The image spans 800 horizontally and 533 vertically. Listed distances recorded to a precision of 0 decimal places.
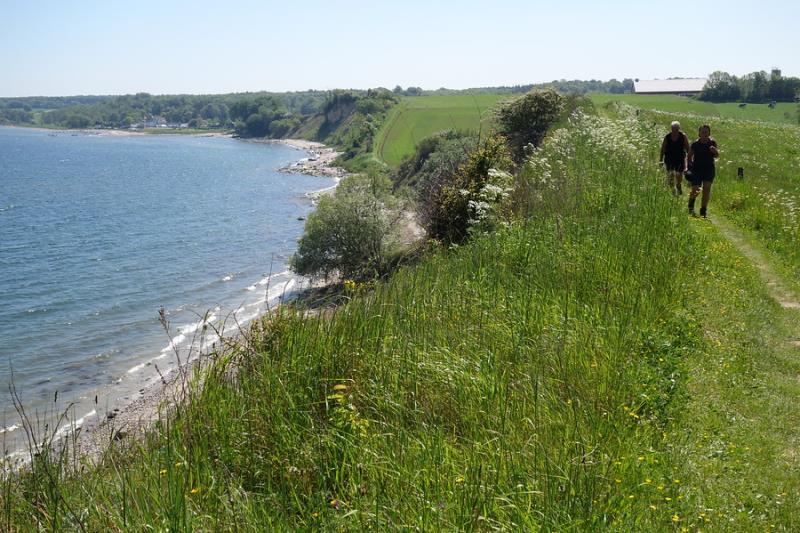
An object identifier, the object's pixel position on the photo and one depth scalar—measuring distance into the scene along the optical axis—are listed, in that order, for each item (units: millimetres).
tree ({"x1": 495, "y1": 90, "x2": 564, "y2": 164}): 32406
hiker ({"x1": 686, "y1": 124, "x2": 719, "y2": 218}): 15094
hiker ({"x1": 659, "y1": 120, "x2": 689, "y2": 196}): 15625
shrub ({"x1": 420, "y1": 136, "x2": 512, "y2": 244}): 20156
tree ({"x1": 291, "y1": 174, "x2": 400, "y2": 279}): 40062
